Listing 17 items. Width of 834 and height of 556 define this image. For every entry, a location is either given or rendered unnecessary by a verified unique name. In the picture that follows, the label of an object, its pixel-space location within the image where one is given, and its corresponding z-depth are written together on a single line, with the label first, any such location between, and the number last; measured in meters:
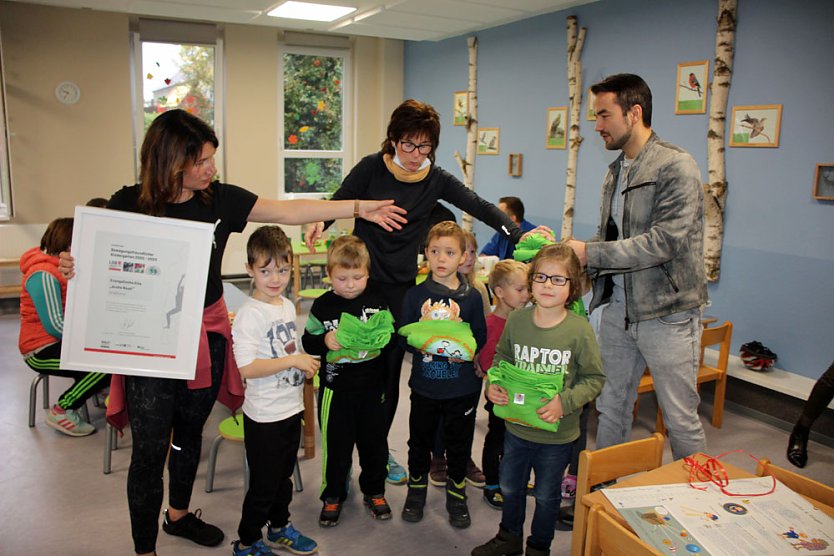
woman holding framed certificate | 2.01
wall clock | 6.86
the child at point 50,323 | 3.40
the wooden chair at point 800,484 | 1.67
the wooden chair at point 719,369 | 3.95
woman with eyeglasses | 2.73
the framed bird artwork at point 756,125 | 4.18
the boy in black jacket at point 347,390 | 2.52
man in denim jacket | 2.38
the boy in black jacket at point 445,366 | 2.55
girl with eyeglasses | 2.26
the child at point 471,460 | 3.02
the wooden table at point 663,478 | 1.64
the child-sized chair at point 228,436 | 2.93
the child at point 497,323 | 2.85
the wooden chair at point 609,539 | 1.45
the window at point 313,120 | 8.12
